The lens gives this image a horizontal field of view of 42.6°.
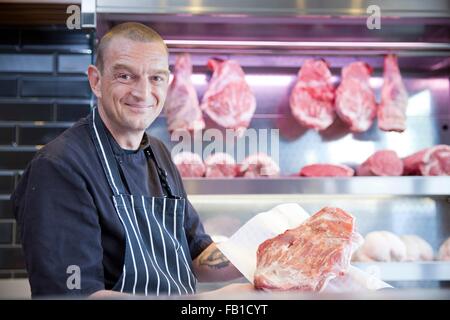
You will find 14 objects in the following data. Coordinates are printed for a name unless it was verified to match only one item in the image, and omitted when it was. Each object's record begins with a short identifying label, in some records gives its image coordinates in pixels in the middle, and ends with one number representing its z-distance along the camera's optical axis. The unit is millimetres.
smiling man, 885
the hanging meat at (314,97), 1680
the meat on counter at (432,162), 1551
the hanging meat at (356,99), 1713
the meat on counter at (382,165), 1596
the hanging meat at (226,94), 1598
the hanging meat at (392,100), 1666
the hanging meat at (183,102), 1567
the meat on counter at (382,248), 1583
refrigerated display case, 1405
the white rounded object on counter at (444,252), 1586
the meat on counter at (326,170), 1559
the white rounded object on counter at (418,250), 1604
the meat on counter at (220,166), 1303
